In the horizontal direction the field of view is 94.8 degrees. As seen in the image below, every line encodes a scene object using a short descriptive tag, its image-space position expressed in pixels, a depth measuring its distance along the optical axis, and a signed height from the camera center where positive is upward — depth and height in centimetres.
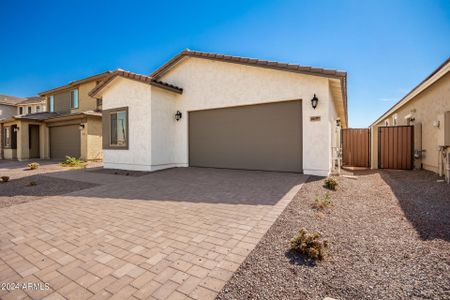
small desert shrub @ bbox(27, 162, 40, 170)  1052 -99
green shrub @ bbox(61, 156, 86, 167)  1172 -96
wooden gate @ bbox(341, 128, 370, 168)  1155 -7
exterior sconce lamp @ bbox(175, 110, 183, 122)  1009 +153
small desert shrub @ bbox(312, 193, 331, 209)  411 -116
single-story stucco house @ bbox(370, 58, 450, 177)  701 +102
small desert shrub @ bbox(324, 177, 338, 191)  567 -105
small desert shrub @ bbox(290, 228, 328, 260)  232 -116
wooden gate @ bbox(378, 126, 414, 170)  977 -7
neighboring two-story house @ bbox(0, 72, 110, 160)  1455 +126
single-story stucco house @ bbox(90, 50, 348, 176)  751 +135
